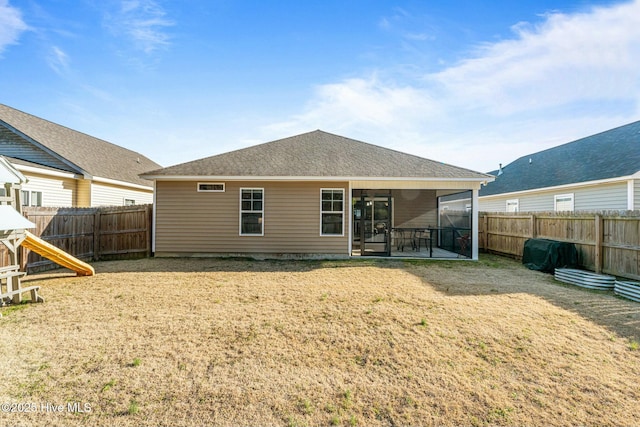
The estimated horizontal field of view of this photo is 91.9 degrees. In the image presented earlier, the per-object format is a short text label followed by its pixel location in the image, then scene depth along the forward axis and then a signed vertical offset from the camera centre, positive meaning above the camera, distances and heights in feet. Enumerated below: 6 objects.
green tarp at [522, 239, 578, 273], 28.19 -3.58
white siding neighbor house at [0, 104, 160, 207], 36.04 +6.27
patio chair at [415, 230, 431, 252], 44.07 -3.34
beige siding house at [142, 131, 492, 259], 34.01 +0.51
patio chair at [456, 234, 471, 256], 37.71 -3.24
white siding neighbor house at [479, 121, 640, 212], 35.94 +5.52
